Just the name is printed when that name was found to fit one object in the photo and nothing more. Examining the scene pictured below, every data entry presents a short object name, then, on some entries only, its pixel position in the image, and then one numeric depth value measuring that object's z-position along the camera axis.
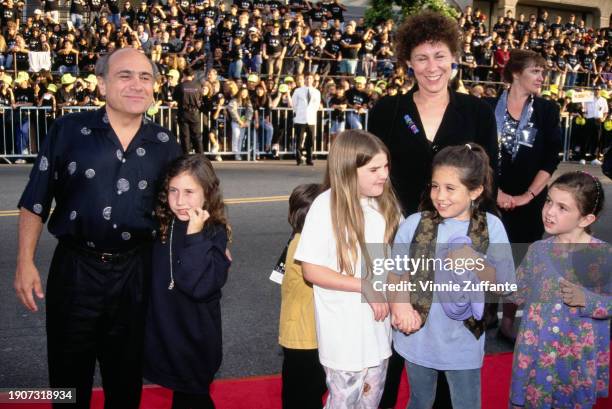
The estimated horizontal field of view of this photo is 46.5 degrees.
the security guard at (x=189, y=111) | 13.27
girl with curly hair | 2.93
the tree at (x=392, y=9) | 26.20
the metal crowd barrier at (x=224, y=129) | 13.52
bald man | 2.85
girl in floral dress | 3.09
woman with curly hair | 3.35
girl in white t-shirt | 2.78
